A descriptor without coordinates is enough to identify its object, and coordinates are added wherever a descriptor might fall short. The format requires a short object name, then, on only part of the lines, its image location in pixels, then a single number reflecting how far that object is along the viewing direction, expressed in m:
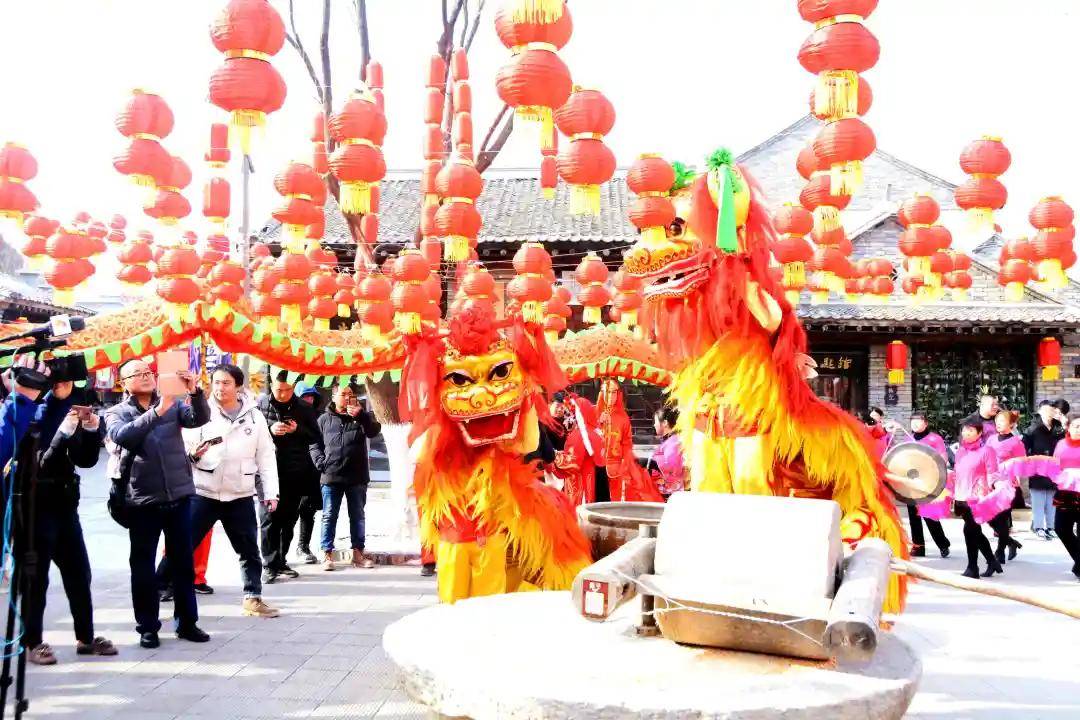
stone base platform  1.73
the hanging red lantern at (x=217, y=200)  7.47
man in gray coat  4.47
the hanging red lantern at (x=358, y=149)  6.22
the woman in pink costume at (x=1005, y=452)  7.88
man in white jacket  5.25
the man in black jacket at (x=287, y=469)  6.71
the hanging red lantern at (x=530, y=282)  9.28
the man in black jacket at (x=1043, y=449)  9.43
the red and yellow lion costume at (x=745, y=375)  3.18
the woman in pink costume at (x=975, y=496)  7.43
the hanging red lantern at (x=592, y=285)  10.53
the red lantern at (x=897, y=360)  13.83
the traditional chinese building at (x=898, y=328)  13.69
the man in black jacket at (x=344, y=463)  7.40
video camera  3.10
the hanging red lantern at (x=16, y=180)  6.96
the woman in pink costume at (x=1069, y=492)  7.19
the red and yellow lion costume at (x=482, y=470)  3.62
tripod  3.20
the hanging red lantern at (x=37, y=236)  8.16
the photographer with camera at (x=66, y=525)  4.22
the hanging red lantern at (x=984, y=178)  6.83
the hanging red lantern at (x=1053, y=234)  7.75
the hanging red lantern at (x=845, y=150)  5.34
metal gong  3.10
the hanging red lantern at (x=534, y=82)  4.80
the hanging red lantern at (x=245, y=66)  4.70
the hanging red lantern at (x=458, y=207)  6.94
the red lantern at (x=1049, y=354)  13.52
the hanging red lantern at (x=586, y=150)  5.64
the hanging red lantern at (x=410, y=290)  7.48
